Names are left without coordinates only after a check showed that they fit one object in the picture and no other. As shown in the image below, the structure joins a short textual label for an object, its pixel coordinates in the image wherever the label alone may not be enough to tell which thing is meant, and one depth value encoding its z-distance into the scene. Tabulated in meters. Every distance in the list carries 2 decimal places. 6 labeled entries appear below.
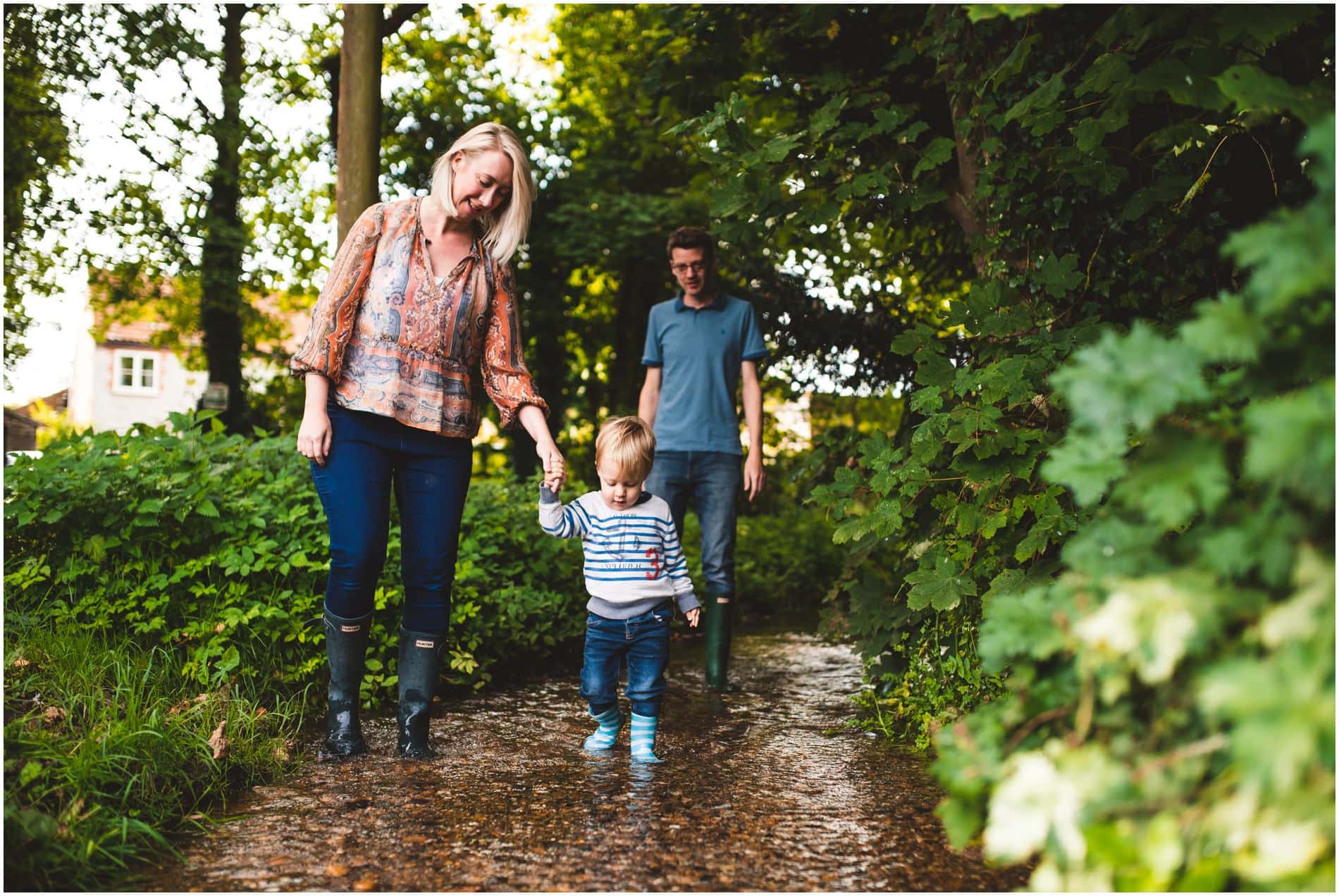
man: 4.62
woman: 3.21
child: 3.40
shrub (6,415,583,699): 3.79
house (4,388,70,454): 21.52
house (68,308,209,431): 30.73
